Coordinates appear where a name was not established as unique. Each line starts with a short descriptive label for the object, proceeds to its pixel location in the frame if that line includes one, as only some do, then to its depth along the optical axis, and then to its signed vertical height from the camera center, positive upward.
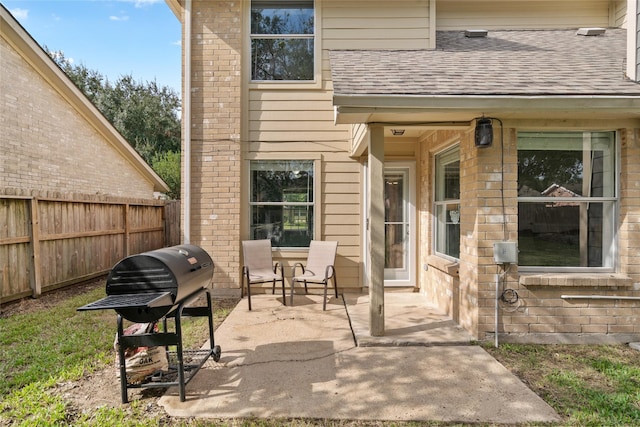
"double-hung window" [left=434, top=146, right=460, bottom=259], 4.65 +0.06
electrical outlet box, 3.71 -0.49
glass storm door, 6.04 -0.25
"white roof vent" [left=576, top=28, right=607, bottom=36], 5.43 +2.79
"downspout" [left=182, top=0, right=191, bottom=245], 5.88 +0.95
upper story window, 6.09 +2.97
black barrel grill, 2.67 -0.70
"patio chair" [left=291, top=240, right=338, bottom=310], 5.46 -0.92
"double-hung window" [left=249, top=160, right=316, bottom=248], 6.11 +0.12
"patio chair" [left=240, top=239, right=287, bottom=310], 5.42 -0.92
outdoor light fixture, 3.61 +0.79
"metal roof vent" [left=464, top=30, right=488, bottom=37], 5.64 +2.88
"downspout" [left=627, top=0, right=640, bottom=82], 3.86 +1.96
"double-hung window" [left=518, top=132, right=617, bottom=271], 3.88 +0.09
